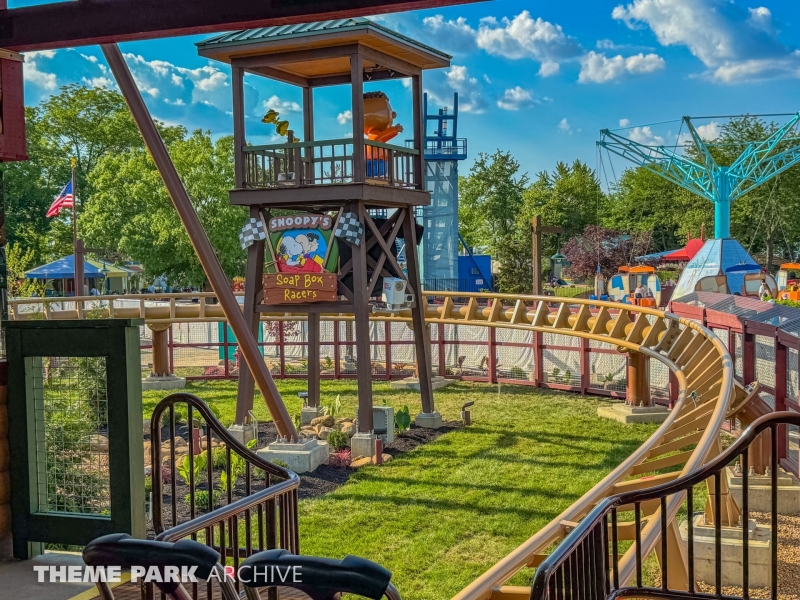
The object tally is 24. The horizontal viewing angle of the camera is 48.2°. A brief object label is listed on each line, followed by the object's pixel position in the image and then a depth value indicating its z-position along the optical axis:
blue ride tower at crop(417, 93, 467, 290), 51.24
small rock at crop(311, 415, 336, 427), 15.60
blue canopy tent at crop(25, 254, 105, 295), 43.50
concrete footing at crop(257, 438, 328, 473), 13.00
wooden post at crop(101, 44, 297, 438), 7.88
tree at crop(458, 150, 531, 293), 68.06
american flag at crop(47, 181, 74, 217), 31.08
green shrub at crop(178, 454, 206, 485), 11.58
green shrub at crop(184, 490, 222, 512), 10.85
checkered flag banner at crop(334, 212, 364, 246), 14.52
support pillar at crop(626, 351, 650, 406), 16.77
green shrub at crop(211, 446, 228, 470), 13.21
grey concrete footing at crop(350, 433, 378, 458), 13.96
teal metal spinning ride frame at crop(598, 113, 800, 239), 44.59
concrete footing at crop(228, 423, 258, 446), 14.62
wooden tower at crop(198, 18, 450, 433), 14.22
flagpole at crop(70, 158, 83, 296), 27.49
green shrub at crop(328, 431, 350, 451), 14.45
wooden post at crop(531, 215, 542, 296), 24.25
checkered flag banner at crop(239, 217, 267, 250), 15.48
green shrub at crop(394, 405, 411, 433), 15.37
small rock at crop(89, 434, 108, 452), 6.34
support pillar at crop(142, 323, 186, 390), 21.08
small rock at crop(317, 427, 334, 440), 14.84
